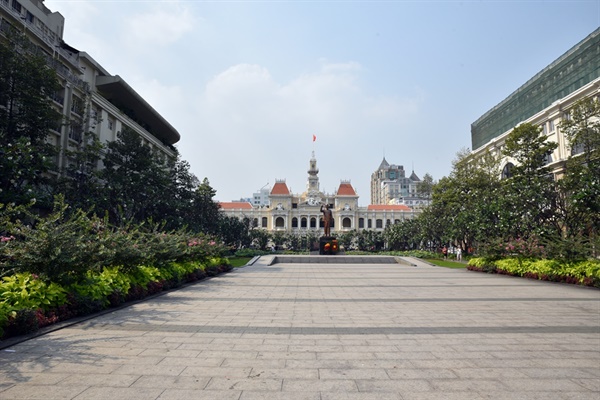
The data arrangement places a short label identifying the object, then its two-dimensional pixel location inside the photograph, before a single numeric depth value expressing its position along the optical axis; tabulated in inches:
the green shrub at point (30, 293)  261.6
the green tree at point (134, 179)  1010.1
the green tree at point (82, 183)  866.1
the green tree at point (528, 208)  870.4
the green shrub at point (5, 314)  234.4
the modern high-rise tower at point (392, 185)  5554.1
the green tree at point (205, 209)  1451.8
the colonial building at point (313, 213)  3823.8
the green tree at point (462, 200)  1163.1
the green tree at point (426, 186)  2118.6
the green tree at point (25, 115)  679.1
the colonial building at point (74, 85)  1023.6
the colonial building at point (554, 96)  1386.6
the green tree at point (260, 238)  2474.3
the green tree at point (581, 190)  613.3
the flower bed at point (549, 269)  555.8
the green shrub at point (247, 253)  1613.4
